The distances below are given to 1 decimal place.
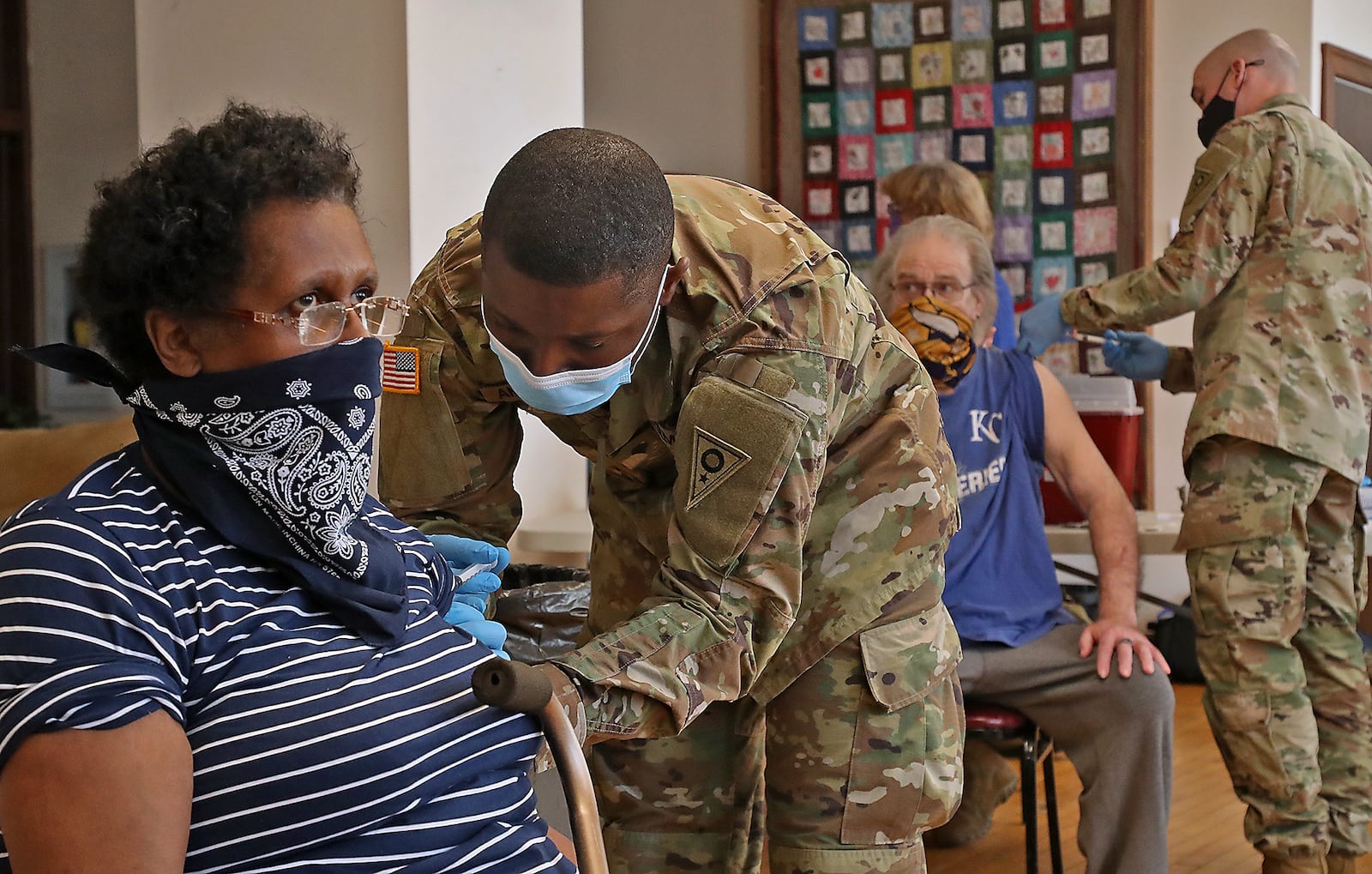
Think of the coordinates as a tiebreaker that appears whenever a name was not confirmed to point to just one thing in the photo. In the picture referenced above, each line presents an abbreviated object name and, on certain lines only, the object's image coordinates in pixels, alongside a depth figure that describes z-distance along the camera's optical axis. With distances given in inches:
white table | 114.0
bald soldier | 110.3
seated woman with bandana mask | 38.1
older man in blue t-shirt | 97.4
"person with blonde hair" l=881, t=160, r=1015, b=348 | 134.4
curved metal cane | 41.1
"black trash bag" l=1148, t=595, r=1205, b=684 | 177.9
